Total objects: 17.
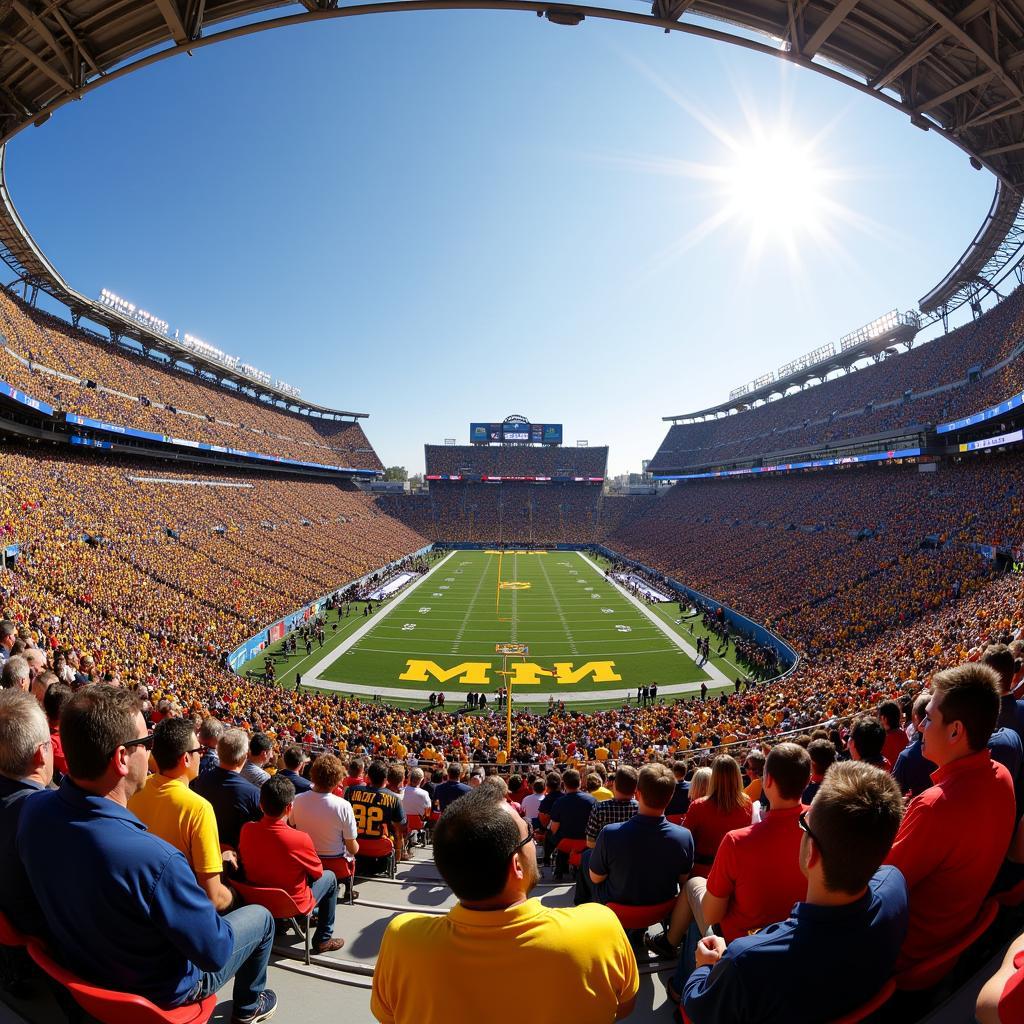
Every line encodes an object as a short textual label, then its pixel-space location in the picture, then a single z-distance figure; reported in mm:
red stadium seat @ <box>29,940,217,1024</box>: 2191
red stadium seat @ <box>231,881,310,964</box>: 3527
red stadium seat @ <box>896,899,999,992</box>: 2381
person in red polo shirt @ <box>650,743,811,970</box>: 2951
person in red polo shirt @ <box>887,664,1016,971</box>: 2523
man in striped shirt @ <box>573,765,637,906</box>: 4617
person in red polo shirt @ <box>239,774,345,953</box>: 3664
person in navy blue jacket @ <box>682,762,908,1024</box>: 1986
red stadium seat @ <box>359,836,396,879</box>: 5746
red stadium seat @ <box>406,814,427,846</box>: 7850
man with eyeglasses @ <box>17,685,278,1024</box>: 2256
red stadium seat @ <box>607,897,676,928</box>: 3582
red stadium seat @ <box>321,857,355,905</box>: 4625
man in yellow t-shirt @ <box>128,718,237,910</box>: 3115
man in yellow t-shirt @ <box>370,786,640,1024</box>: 1763
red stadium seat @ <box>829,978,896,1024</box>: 2006
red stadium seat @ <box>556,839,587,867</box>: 6098
